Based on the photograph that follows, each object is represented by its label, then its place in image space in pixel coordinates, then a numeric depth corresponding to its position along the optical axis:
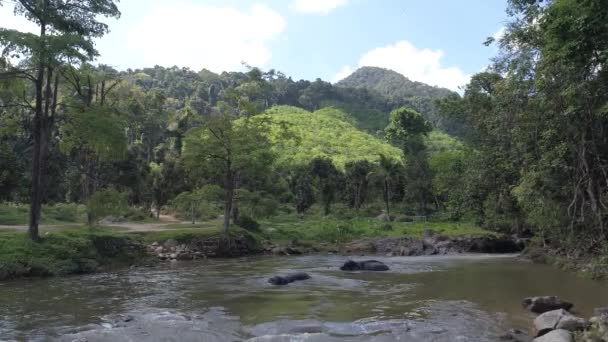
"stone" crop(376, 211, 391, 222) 57.34
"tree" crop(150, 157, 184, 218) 48.75
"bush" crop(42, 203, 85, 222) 43.03
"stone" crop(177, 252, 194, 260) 28.06
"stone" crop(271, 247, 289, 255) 32.53
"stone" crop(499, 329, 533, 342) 10.59
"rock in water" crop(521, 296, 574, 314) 13.22
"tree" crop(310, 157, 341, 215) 63.12
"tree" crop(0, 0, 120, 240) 20.66
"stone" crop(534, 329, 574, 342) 9.93
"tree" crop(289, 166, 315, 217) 63.62
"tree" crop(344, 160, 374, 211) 63.88
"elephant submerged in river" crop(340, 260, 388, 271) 24.17
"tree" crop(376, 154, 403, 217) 61.47
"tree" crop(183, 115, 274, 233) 32.09
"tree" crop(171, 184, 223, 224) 32.19
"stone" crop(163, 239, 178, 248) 28.55
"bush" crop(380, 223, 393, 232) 44.19
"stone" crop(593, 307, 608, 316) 11.38
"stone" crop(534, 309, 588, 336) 10.85
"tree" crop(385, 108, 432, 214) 61.81
